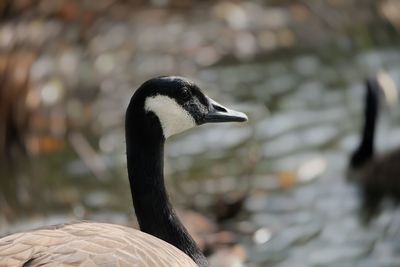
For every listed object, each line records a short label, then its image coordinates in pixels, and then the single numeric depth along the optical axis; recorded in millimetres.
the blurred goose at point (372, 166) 19125
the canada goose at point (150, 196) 10016
